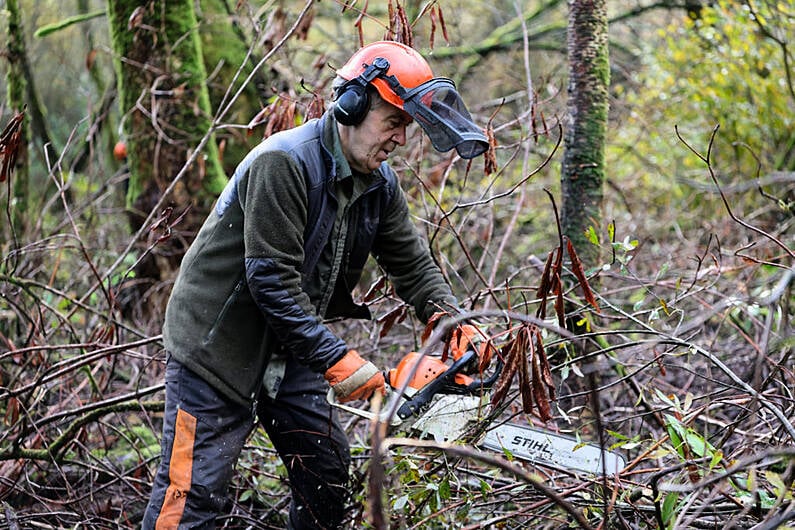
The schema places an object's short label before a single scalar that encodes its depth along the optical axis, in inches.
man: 106.7
